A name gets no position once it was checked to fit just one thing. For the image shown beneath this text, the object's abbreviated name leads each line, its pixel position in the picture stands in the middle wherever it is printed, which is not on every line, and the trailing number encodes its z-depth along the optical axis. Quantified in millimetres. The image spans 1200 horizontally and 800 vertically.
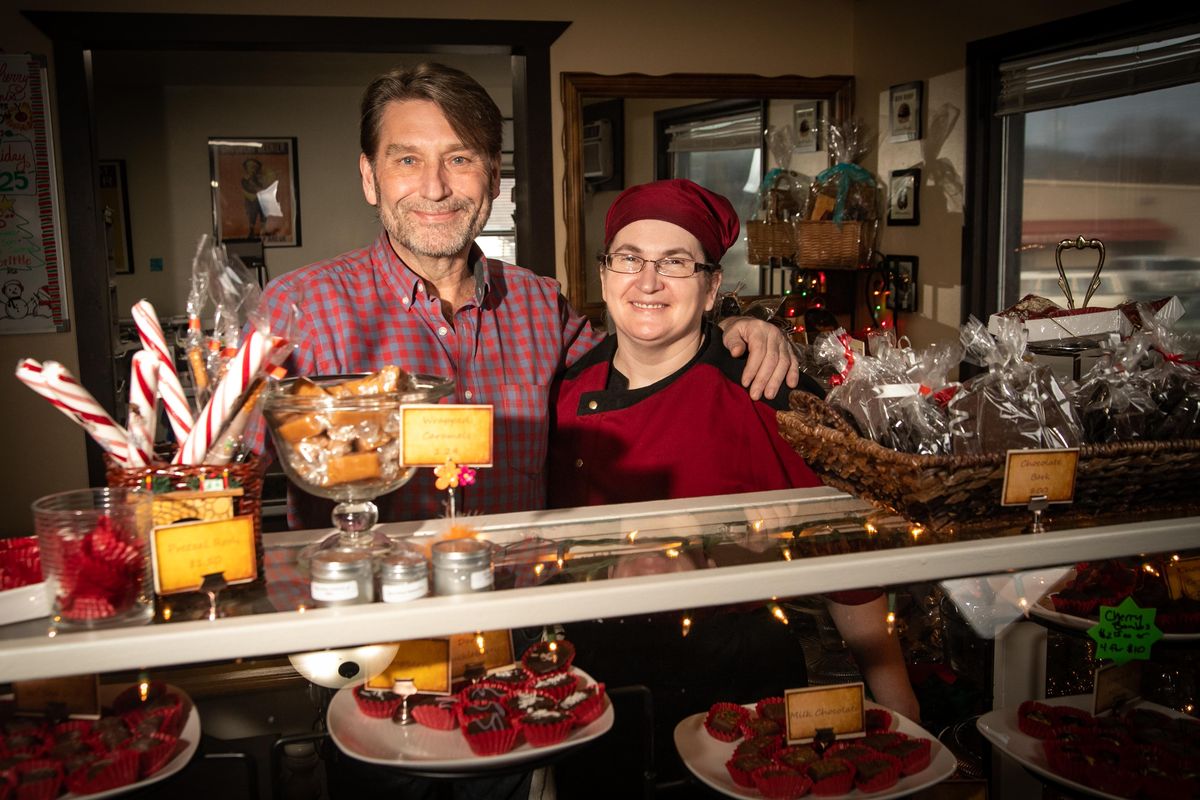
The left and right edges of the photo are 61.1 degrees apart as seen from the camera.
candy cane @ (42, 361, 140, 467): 1092
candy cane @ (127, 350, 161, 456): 1145
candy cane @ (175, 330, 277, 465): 1120
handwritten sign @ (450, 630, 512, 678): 1188
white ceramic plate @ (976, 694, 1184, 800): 1396
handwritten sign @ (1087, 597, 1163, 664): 1435
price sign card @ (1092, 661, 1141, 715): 1450
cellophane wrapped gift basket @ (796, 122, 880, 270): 4332
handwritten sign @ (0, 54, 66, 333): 3900
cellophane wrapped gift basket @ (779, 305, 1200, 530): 1312
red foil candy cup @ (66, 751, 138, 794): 1041
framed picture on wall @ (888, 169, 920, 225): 4270
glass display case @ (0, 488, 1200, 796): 1005
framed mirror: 4406
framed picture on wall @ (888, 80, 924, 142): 4234
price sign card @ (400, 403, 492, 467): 1118
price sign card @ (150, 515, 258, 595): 1045
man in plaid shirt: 1904
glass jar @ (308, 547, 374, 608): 1062
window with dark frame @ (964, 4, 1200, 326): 3176
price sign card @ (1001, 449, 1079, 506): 1297
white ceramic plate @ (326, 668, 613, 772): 1140
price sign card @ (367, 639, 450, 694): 1173
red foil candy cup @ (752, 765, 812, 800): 1260
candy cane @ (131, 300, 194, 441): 1171
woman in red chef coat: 1847
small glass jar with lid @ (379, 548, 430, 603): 1063
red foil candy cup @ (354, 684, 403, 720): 1182
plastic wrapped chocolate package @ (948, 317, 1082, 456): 1357
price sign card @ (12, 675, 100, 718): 1044
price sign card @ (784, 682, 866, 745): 1351
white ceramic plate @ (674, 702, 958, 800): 1289
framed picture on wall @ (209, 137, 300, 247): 7535
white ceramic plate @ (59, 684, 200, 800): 1083
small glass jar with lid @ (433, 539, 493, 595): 1093
